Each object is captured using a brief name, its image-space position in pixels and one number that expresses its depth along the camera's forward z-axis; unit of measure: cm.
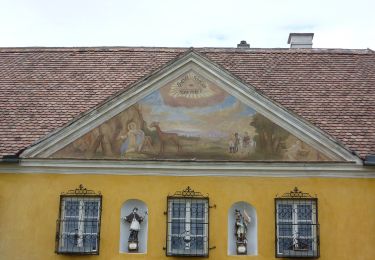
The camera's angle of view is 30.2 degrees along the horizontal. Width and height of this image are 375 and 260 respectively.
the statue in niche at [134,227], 1584
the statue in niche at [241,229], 1577
